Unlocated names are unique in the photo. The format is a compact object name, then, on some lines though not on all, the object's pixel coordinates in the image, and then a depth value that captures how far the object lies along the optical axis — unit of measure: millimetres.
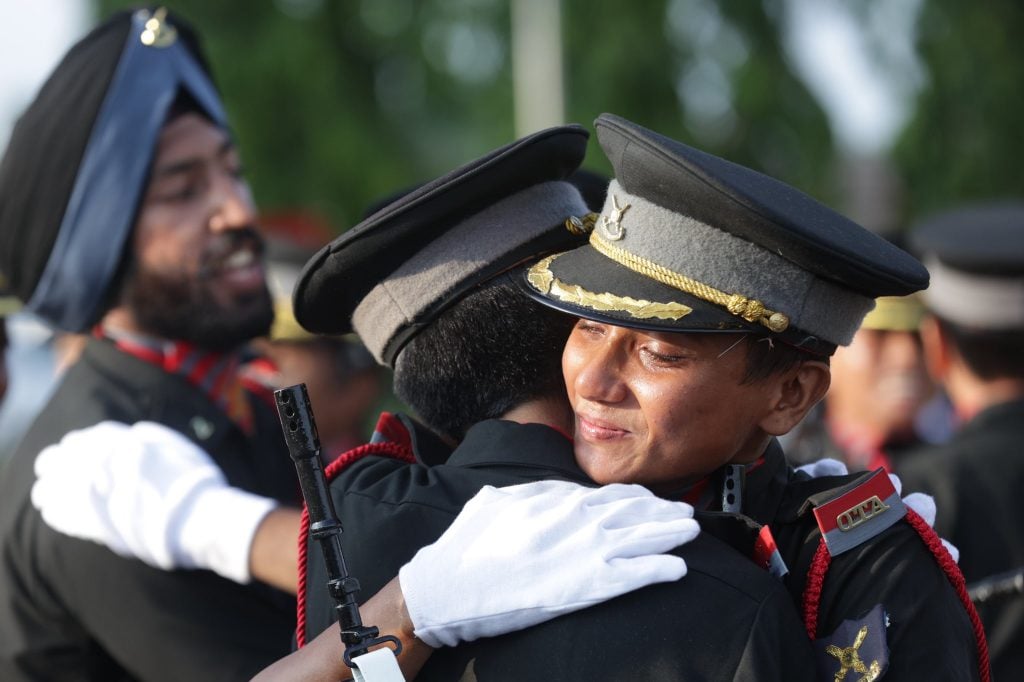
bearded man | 6457
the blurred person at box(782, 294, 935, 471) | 11172
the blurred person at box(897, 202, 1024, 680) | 7637
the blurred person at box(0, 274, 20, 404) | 8430
